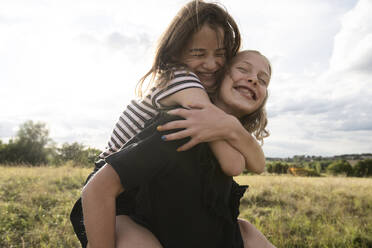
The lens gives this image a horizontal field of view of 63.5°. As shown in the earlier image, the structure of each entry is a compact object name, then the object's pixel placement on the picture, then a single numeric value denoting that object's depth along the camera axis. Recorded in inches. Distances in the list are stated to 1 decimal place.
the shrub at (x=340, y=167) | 1986.8
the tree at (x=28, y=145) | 1339.8
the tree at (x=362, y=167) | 1870.1
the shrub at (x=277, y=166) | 1925.4
